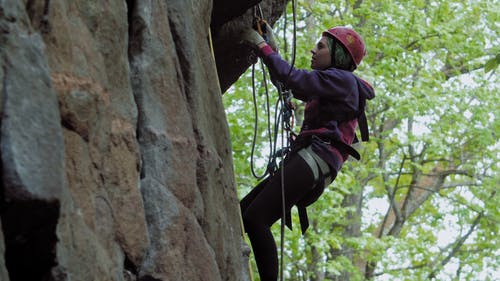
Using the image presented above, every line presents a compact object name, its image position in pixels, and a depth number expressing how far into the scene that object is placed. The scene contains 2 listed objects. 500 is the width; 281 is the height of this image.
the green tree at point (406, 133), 15.87
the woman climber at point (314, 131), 6.14
